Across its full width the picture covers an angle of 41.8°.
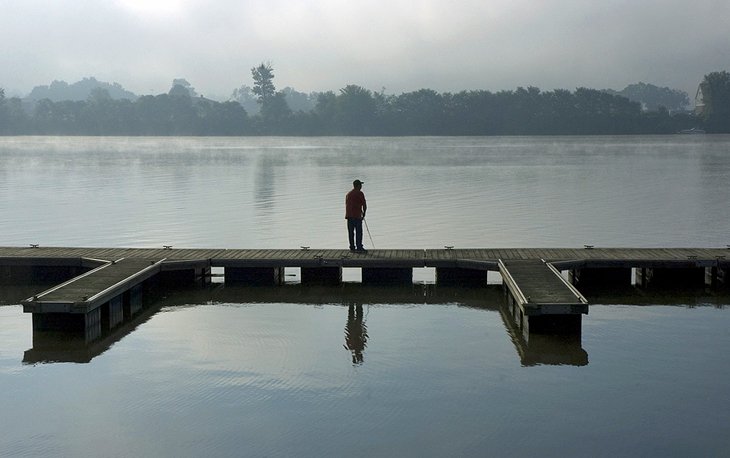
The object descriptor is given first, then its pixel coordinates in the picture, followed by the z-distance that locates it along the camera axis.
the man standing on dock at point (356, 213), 21.22
